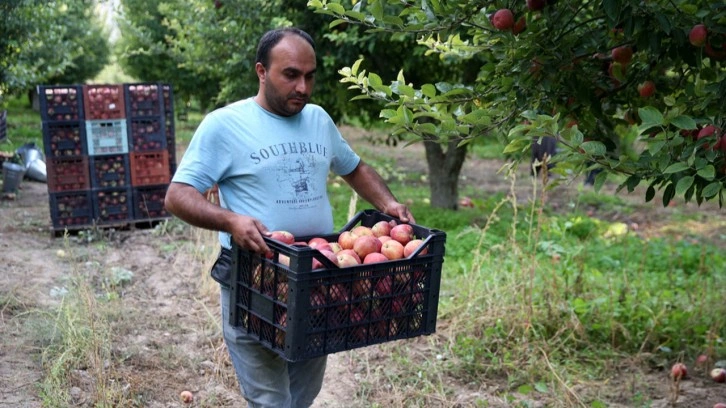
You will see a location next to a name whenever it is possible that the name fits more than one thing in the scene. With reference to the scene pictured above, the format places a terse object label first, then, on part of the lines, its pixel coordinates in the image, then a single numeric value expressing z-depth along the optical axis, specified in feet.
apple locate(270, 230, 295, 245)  8.82
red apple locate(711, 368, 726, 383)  15.14
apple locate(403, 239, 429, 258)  9.08
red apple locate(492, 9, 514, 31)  9.34
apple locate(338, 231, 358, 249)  9.42
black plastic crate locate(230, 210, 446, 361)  8.11
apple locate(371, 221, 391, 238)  9.82
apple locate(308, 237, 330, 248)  9.15
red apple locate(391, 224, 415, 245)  9.53
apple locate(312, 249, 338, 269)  8.34
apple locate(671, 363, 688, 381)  14.78
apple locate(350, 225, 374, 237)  9.62
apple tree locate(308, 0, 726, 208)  8.23
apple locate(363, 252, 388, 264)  8.71
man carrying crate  9.29
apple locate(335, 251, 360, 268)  8.64
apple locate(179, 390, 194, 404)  13.76
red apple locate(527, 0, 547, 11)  9.35
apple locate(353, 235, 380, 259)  9.05
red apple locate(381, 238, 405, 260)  8.99
